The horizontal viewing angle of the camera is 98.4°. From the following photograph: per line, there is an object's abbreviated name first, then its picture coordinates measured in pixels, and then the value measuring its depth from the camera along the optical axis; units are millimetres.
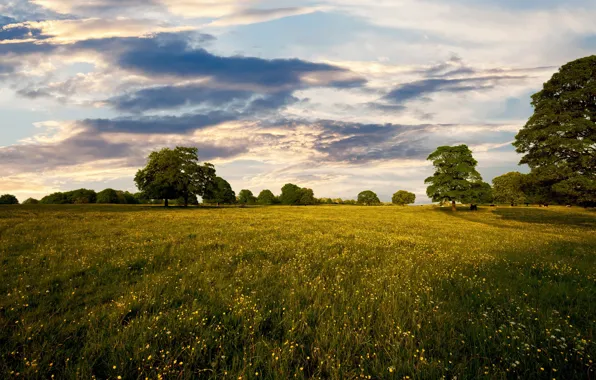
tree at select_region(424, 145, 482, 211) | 54344
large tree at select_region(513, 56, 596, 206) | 26797
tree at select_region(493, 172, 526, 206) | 86812
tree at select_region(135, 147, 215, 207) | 61375
